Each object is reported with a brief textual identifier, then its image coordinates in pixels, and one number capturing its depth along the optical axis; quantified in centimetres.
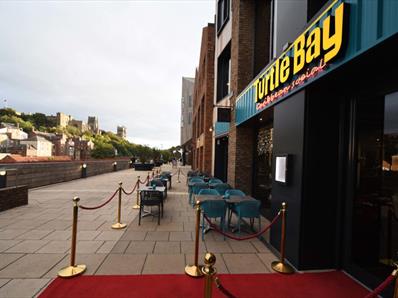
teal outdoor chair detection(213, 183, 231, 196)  888
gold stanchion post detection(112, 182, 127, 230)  663
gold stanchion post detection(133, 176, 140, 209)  930
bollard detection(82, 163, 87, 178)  1993
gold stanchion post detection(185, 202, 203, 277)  410
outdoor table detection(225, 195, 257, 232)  647
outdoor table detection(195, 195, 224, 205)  635
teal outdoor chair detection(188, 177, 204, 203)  1061
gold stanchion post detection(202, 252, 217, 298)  250
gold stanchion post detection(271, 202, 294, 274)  437
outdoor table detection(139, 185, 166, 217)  758
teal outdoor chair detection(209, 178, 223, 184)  1075
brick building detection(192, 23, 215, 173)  1833
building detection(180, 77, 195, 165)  5694
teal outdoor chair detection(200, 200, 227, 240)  612
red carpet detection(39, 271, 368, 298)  353
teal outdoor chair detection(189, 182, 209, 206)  938
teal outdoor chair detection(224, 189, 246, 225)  697
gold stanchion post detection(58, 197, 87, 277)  399
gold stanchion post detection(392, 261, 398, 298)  217
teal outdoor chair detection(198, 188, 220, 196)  753
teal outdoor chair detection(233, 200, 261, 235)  622
